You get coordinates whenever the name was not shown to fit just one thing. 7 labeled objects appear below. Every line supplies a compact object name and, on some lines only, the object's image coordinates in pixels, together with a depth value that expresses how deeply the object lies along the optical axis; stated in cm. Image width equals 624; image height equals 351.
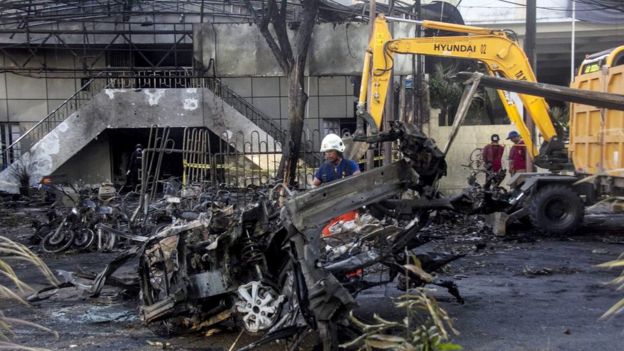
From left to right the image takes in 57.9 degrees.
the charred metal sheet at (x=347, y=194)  450
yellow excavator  1018
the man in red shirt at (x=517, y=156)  1413
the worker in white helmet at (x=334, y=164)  756
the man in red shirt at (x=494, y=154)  1427
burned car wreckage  462
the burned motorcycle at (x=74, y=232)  1032
